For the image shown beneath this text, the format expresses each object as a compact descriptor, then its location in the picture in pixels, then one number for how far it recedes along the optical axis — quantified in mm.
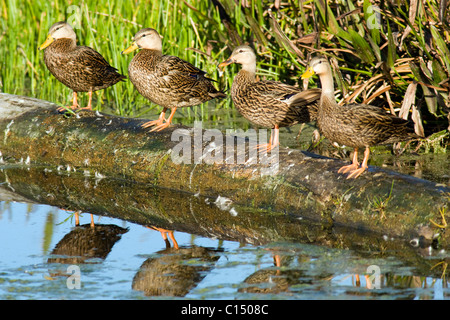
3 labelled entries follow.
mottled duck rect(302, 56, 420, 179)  10484
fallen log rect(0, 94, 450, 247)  9898
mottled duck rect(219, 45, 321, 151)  12047
